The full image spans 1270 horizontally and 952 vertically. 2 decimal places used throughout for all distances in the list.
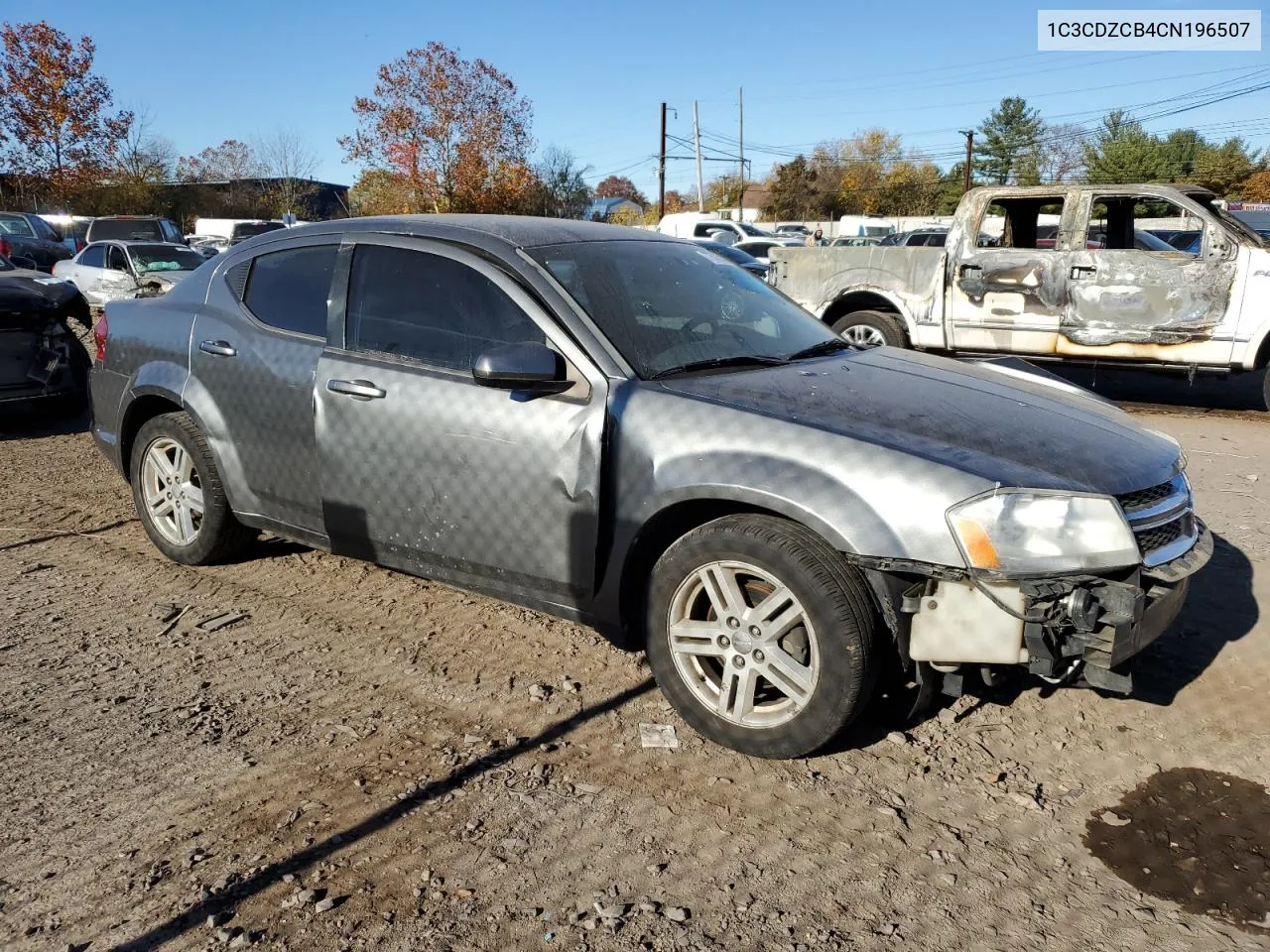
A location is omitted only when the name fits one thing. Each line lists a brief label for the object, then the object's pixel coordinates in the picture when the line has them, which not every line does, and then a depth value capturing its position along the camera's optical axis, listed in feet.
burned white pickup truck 28.58
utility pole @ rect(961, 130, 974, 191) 172.55
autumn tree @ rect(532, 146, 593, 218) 163.53
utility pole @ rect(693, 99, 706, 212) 189.06
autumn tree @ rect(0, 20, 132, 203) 130.11
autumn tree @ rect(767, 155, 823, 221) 213.87
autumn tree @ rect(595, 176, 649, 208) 378.36
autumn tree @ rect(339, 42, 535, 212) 130.52
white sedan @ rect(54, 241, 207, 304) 51.55
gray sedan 9.53
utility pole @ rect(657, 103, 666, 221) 149.64
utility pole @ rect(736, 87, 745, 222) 202.71
